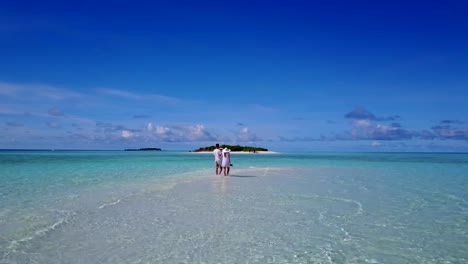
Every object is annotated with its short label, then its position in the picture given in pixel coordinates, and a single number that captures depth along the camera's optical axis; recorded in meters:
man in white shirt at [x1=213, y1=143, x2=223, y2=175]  25.92
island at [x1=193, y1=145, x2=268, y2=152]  155.38
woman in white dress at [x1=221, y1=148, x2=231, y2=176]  25.19
